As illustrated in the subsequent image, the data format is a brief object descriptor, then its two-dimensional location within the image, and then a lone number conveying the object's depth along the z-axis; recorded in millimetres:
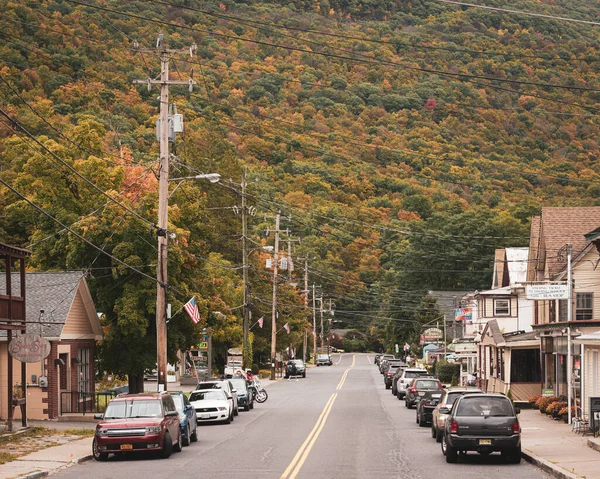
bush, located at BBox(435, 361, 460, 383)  78312
